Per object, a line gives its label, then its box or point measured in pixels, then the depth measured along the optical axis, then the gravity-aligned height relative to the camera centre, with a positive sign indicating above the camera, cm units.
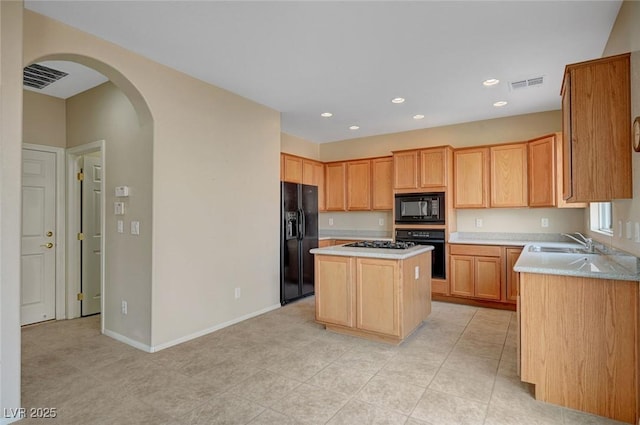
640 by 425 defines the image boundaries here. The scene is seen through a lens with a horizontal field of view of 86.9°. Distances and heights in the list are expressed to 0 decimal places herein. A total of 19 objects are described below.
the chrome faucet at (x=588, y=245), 337 -32
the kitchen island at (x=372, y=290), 319 -77
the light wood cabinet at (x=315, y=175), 582 +71
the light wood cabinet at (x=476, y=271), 456 -79
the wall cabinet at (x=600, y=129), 221 +57
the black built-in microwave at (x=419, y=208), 505 +10
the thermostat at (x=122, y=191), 336 +24
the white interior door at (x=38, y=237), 390 -26
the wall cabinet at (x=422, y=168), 503 +71
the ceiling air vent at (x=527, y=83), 365 +146
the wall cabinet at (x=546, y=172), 426 +55
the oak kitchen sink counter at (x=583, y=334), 203 -77
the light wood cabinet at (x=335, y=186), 622 +53
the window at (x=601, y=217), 349 -3
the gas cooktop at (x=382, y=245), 368 -35
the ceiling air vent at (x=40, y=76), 334 +145
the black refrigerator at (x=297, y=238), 479 -35
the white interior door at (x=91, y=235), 432 -26
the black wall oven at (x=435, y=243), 498 -42
